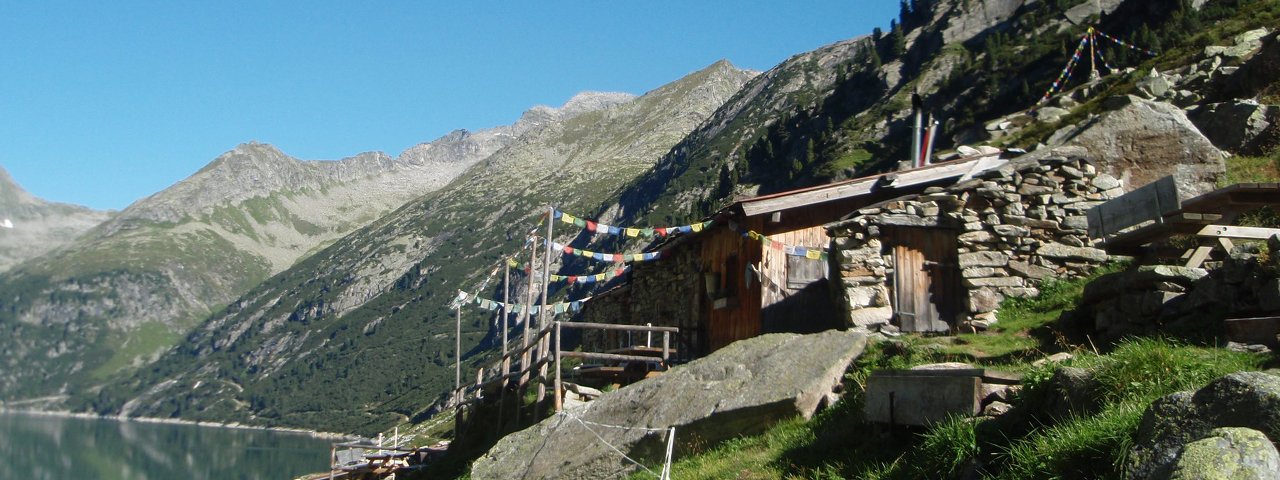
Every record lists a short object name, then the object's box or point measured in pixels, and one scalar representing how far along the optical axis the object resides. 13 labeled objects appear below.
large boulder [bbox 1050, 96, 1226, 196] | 16.21
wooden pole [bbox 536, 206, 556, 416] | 19.28
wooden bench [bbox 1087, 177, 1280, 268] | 10.59
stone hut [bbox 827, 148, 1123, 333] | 15.45
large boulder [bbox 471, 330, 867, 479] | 10.75
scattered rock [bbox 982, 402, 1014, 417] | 7.56
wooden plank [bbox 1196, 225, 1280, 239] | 10.59
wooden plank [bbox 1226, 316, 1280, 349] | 7.85
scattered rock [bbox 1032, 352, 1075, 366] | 8.60
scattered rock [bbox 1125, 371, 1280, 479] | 4.86
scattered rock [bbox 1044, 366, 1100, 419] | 6.68
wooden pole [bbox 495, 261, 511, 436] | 22.55
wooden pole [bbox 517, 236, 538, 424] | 21.00
